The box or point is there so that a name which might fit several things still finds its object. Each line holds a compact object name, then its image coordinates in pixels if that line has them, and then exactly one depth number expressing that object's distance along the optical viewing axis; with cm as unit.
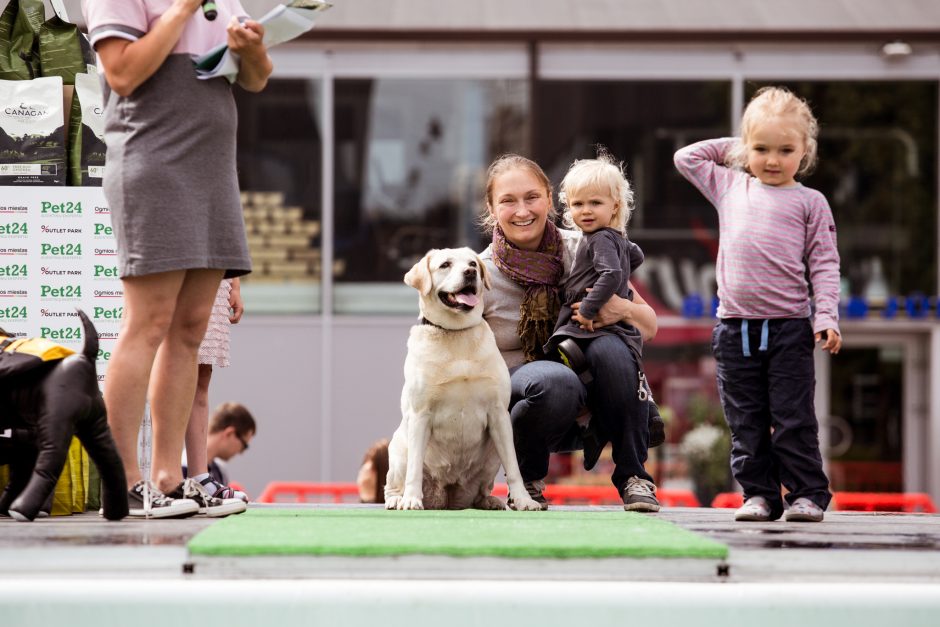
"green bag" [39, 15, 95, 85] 975
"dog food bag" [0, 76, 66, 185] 960
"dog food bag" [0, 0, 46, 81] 958
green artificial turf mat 657
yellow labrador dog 948
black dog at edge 793
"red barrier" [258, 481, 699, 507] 1841
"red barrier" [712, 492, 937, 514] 1809
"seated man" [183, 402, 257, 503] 1633
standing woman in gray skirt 805
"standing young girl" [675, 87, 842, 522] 913
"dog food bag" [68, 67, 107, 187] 969
